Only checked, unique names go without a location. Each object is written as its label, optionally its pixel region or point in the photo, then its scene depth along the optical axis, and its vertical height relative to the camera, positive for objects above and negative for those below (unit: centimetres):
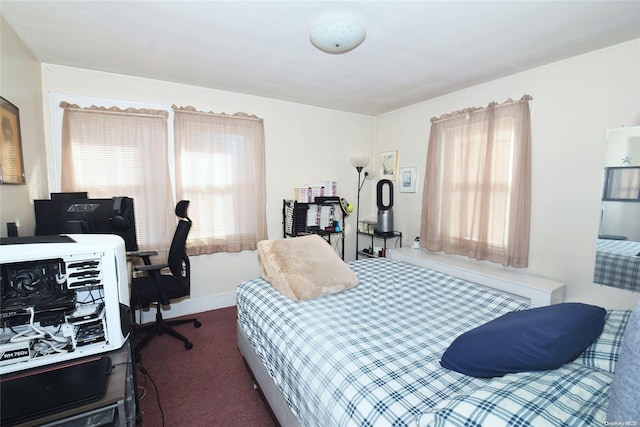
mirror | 180 -10
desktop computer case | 97 -41
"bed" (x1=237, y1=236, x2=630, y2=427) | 78 -70
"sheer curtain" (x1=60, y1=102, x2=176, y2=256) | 250 +29
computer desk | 84 -68
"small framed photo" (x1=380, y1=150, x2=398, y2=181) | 381 +42
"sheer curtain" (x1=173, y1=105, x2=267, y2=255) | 295 +18
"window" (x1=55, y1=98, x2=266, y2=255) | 255 +25
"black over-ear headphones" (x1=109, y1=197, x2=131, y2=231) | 177 -14
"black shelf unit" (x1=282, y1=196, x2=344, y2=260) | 336 -32
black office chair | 233 -79
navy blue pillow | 92 -51
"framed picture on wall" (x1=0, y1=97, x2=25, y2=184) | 159 +27
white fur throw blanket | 189 -55
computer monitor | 175 -15
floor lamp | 378 +37
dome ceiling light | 171 +101
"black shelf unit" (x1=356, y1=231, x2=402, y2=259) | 374 -59
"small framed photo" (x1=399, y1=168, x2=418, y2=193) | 357 +21
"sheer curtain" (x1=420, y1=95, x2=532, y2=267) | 251 +12
